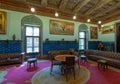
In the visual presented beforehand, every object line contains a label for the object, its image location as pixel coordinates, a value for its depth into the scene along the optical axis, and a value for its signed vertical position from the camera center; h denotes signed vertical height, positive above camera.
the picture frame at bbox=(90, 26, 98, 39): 9.14 +0.97
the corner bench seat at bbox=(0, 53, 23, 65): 4.96 -1.06
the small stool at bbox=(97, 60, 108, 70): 4.44 -1.25
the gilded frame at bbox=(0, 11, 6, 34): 5.39 +1.19
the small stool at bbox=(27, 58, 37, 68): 4.61 -1.32
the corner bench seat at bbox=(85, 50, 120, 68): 4.61 -0.99
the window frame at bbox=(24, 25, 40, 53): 6.27 -0.12
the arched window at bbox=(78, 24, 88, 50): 8.67 +0.42
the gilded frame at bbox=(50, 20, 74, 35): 7.11 +1.19
